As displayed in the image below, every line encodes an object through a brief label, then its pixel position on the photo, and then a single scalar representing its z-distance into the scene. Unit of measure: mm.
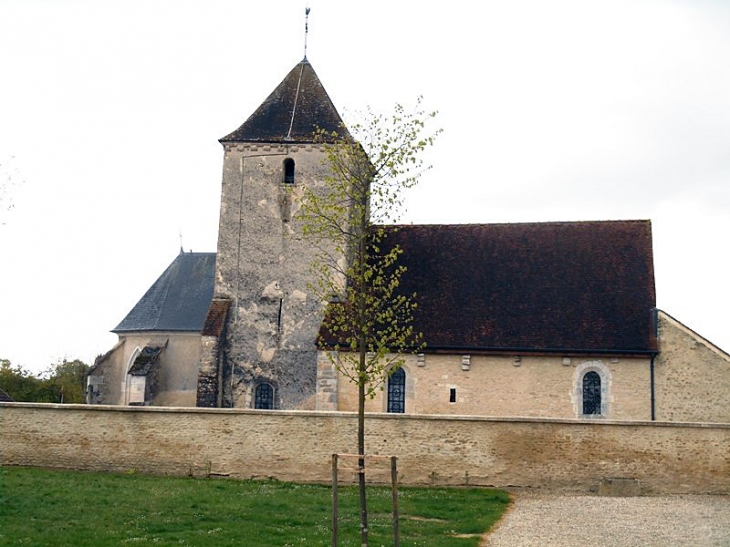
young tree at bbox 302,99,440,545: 12109
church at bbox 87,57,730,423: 24078
